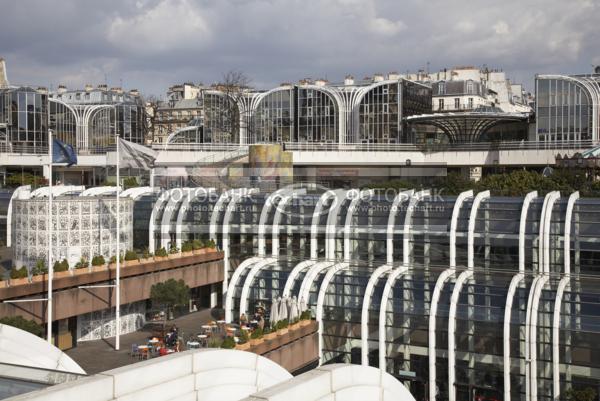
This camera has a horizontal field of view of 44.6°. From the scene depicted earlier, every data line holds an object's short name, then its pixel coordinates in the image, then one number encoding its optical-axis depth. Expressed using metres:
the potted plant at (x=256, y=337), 24.59
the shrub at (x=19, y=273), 26.04
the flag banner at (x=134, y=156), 29.75
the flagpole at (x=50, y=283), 23.94
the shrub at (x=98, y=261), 29.17
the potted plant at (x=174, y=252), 33.17
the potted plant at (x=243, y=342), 23.98
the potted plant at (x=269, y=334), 25.41
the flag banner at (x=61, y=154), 27.34
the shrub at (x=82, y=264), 28.62
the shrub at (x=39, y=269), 27.19
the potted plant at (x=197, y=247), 34.56
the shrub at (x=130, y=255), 30.65
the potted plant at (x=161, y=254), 32.32
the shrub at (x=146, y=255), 31.81
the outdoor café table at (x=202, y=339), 25.67
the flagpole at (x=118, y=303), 26.38
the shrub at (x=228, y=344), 22.94
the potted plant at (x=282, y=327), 26.06
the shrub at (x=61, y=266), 27.45
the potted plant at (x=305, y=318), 27.80
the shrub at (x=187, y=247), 34.06
